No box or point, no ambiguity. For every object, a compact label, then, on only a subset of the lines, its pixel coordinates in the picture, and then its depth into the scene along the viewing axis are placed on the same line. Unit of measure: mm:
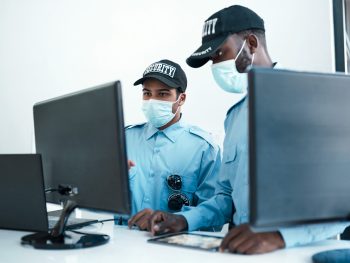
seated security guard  2076
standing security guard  1498
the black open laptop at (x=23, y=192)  1429
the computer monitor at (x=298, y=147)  906
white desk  1116
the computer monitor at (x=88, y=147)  1164
